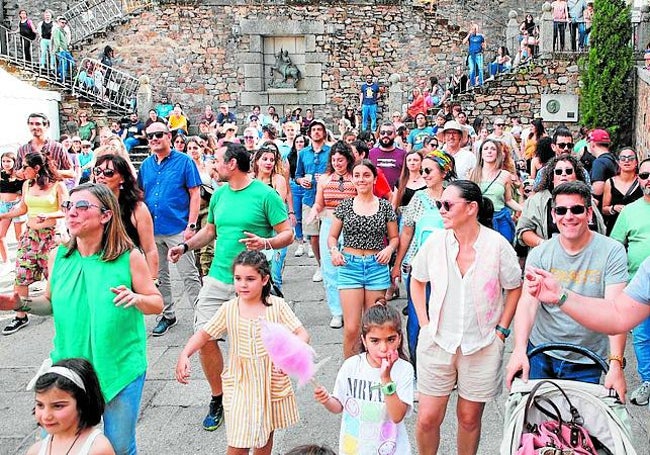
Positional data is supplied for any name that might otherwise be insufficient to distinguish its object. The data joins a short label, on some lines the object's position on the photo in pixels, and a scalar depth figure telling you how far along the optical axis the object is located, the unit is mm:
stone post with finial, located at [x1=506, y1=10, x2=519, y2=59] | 22547
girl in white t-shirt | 3375
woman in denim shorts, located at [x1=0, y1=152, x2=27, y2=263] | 8688
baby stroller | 2988
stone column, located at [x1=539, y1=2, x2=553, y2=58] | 18388
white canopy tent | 15461
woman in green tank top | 3393
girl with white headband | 2814
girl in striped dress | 3721
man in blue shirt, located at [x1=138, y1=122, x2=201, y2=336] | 6496
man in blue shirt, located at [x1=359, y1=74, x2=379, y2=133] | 20828
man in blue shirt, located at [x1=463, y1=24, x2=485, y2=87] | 20645
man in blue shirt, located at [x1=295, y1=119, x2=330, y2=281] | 8734
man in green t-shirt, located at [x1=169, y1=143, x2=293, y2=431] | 4738
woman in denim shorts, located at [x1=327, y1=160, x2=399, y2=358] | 5289
